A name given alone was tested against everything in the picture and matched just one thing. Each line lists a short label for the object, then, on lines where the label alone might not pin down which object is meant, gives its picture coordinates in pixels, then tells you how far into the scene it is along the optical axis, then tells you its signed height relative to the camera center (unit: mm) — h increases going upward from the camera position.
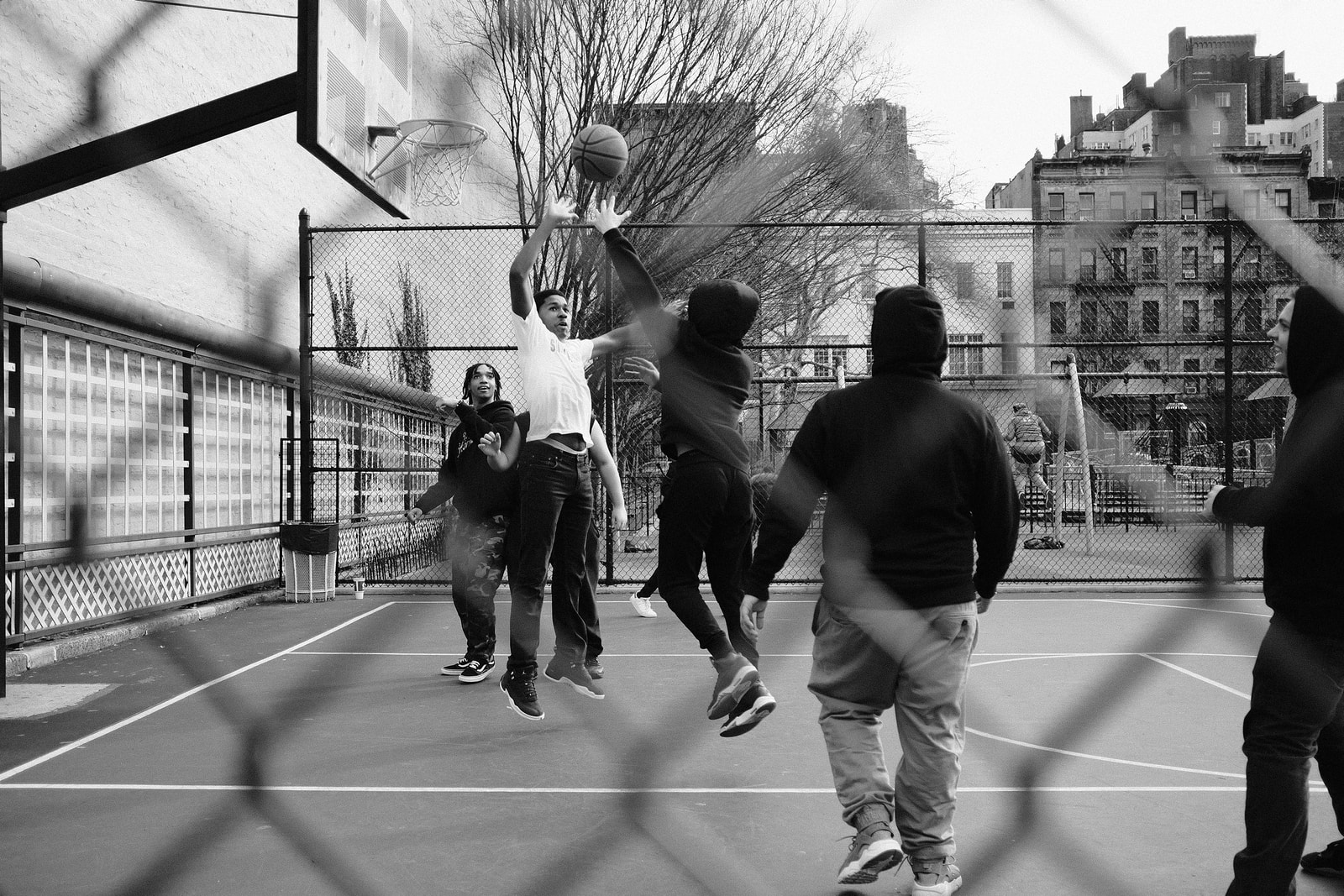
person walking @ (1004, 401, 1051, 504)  11406 +79
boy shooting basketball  3928 -51
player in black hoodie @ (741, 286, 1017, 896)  2332 -264
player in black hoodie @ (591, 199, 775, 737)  3047 +9
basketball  3641 +1062
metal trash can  8133 -840
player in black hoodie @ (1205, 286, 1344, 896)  1902 -341
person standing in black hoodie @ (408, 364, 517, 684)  4734 -350
